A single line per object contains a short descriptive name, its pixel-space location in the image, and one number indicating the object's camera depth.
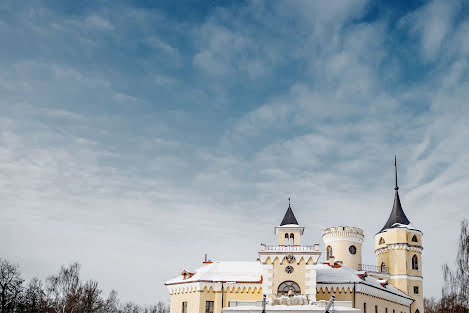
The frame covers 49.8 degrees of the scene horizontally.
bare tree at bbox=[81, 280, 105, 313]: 74.38
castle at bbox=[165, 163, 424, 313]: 47.12
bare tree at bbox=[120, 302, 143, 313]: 126.56
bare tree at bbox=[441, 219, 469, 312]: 45.81
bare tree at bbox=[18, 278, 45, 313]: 71.19
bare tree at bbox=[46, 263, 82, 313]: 70.75
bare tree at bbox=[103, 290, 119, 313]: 101.31
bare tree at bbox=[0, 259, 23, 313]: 62.38
